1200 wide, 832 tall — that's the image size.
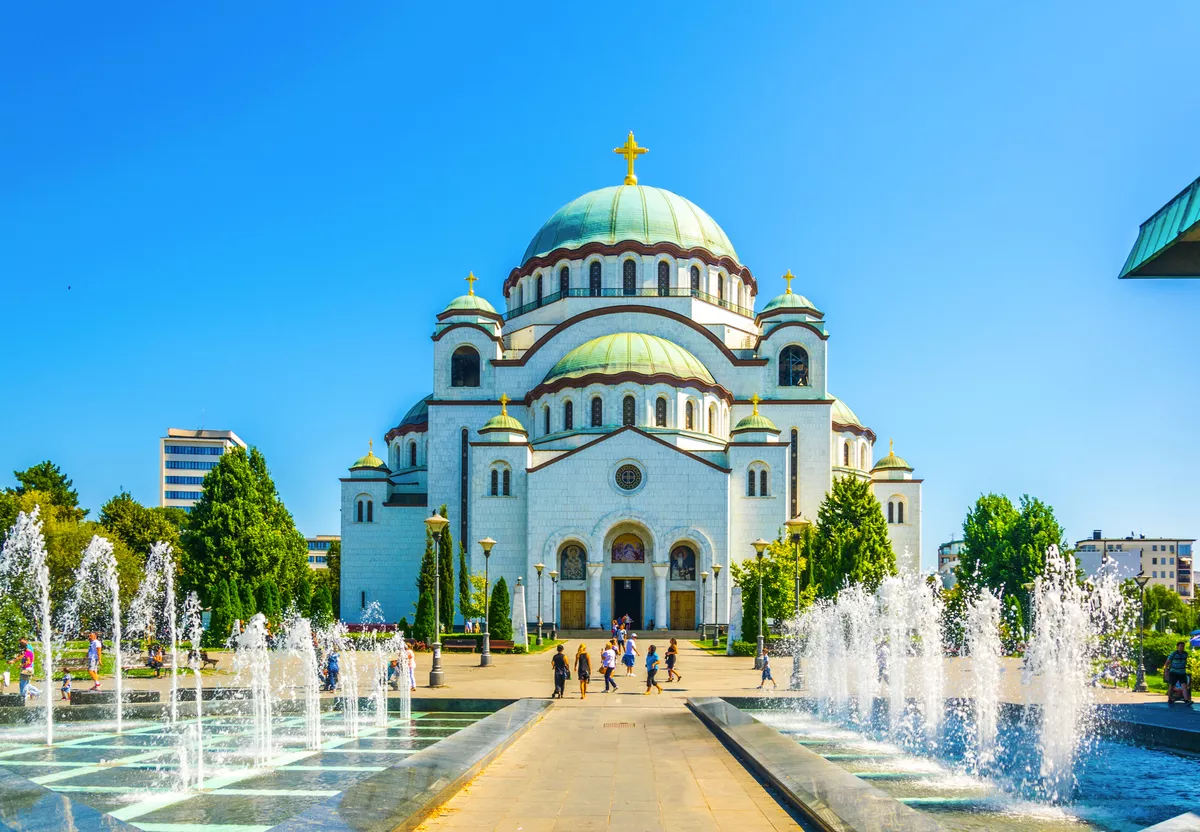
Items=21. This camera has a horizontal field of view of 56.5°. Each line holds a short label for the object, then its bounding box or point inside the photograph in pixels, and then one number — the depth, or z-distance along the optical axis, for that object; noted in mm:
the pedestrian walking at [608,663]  23656
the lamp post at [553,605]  45466
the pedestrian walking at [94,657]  24016
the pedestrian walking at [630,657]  27328
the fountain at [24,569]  34906
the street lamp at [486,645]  31741
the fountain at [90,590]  37406
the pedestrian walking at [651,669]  23344
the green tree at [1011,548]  49500
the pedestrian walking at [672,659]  24844
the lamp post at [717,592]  46188
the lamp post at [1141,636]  25406
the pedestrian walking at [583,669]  22031
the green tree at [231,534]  45531
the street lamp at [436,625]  23859
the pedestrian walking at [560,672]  21594
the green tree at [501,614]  39250
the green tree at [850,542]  43156
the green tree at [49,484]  54128
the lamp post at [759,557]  28984
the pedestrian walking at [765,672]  23323
